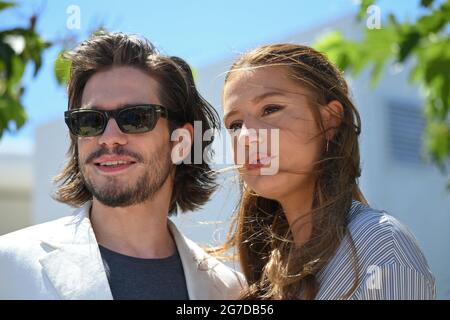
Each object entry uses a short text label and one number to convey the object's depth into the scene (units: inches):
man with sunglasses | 94.6
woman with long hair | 90.4
